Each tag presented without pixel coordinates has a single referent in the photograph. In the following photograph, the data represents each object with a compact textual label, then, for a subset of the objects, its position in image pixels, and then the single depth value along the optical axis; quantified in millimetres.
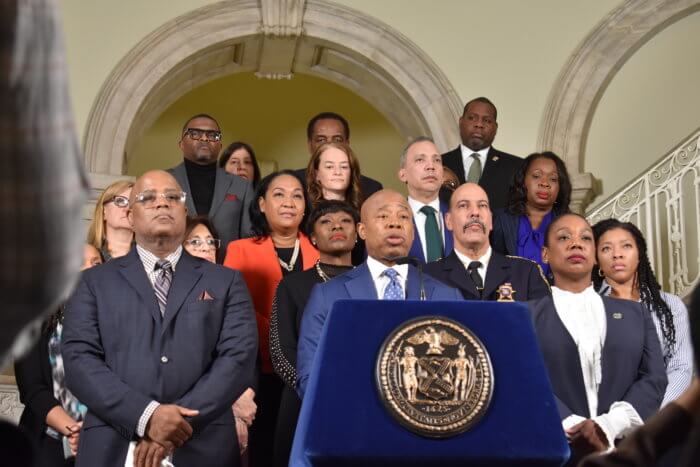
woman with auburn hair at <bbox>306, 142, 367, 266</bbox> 5590
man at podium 3955
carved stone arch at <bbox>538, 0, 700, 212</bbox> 9797
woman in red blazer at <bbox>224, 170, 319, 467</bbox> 4746
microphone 3141
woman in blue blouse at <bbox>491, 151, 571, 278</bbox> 5688
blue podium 2668
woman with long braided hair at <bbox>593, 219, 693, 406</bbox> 4945
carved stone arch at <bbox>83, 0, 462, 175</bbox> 9562
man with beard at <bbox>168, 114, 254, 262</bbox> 5871
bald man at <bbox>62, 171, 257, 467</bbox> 3762
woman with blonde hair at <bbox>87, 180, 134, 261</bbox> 5164
